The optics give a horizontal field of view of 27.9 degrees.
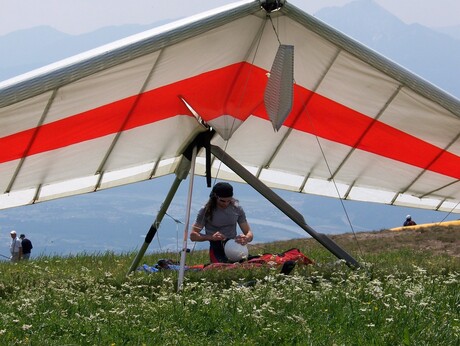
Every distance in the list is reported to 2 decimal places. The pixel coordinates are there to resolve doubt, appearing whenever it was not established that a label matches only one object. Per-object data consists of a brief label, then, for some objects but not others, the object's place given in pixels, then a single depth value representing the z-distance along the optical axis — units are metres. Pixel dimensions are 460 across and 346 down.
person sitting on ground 11.09
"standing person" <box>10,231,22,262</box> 26.33
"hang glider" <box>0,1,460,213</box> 8.41
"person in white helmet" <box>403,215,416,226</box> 29.47
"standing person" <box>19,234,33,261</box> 26.62
